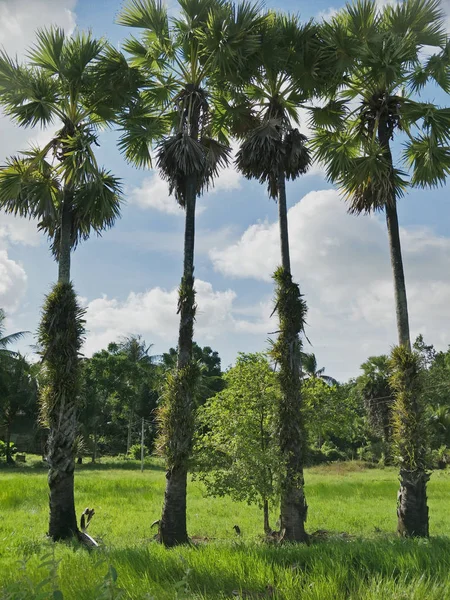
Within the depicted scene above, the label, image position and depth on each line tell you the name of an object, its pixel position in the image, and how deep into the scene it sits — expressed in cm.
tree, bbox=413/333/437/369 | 4745
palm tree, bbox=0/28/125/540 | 1064
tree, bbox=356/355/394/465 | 3725
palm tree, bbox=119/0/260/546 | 1051
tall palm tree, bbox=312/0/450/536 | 1066
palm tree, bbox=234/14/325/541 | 1071
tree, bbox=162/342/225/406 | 4929
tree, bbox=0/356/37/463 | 3456
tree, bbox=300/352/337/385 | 5394
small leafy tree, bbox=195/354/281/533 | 1092
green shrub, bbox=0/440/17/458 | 3808
